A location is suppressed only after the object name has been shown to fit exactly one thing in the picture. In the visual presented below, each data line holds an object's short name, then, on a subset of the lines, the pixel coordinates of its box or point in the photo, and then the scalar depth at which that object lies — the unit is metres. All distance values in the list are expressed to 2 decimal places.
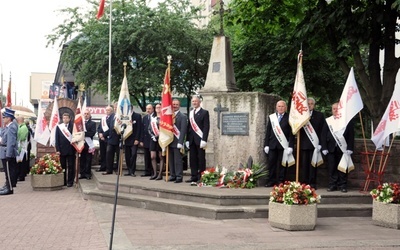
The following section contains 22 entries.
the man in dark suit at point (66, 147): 13.59
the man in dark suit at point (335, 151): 10.22
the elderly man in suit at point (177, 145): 11.41
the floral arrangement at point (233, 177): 10.49
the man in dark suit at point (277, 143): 10.55
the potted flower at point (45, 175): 13.02
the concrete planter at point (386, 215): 8.46
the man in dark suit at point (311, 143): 10.46
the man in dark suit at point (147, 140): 12.66
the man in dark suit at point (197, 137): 11.09
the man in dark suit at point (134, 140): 13.00
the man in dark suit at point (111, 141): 13.27
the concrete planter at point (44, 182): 13.01
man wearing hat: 12.35
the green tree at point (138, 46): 22.17
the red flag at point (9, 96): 19.92
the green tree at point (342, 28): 12.96
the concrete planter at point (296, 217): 8.03
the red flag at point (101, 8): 18.02
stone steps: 9.09
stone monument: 11.05
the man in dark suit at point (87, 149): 14.19
